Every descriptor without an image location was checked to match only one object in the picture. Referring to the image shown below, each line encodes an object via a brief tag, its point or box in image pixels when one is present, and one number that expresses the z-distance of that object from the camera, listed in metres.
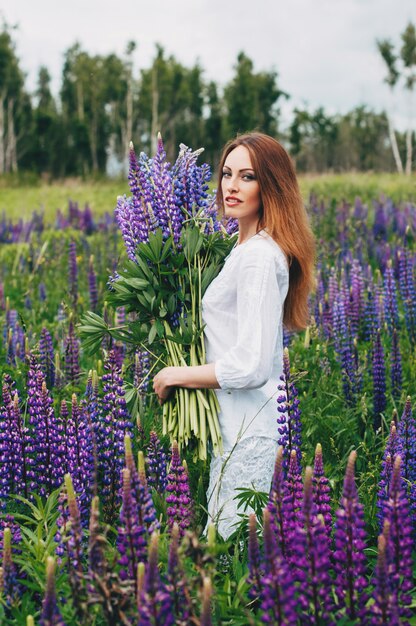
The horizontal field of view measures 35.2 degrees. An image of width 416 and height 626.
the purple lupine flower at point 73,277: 6.53
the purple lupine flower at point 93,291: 6.14
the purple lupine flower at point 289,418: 2.76
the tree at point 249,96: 47.09
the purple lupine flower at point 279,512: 2.09
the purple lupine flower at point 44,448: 2.99
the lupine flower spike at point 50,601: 1.68
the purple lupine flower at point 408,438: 3.07
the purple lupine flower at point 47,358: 4.40
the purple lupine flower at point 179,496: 2.43
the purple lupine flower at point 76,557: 1.85
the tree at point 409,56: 37.59
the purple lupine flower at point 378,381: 4.07
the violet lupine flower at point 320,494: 2.24
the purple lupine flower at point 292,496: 2.22
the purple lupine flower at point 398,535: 2.01
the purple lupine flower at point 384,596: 1.75
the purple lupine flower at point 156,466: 3.05
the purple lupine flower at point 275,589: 1.76
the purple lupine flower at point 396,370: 4.36
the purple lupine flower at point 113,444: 2.96
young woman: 2.76
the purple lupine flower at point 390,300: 5.34
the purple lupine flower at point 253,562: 1.88
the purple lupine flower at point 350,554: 1.98
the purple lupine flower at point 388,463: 2.78
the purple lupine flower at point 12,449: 2.94
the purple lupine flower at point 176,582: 1.75
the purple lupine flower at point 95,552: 1.83
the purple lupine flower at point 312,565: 1.91
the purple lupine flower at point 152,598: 1.72
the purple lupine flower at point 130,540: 1.95
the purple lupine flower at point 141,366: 3.60
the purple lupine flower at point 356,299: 5.19
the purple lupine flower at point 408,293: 5.36
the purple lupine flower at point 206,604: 1.56
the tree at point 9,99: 42.19
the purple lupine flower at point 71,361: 4.40
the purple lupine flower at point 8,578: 2.02
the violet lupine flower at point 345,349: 4.23
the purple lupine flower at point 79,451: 2.85
